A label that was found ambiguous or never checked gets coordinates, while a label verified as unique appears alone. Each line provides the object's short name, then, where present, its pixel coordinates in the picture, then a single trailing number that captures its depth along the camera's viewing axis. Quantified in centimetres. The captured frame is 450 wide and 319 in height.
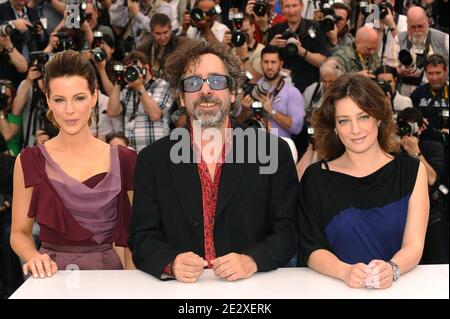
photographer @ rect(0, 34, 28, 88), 604
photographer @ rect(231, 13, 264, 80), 605
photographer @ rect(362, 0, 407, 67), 597
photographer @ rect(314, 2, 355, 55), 615
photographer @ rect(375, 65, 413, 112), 547
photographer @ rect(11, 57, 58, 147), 569
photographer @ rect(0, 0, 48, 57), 622
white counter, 221
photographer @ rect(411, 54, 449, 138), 564
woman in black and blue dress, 262
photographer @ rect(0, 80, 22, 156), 562
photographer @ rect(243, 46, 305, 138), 544
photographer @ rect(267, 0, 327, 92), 603
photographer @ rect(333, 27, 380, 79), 578
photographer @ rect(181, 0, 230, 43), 634
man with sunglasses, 268
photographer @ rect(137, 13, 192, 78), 608
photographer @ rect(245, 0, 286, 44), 654
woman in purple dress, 278
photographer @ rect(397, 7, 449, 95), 595
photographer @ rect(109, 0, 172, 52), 675
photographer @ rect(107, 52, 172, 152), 534
